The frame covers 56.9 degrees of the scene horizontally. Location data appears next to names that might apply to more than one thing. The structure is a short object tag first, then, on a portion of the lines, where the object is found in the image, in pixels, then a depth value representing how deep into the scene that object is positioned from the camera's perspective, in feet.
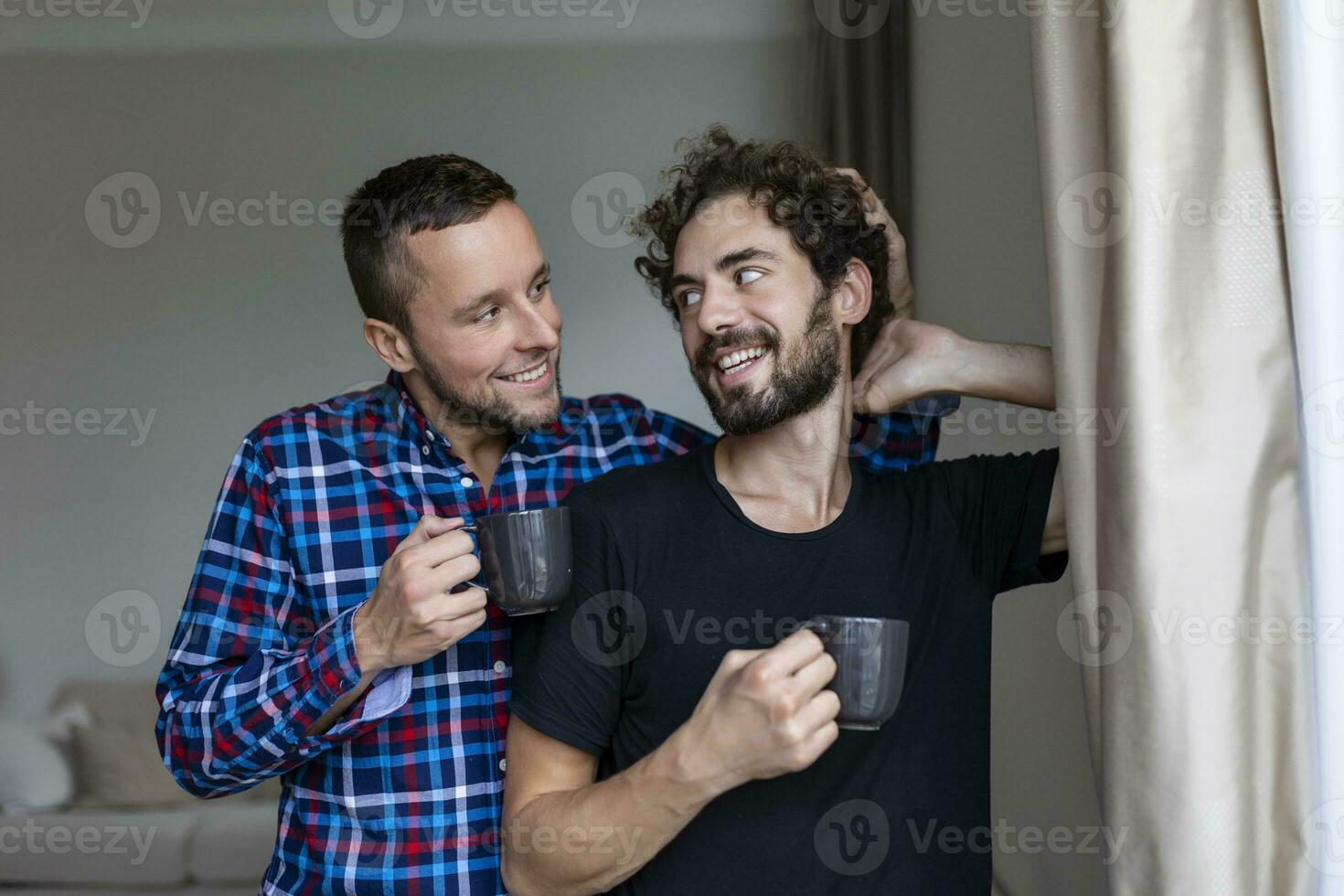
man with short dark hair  4.82
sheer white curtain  3.57
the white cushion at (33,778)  13.51
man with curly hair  4.26
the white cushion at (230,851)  12.18
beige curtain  3.69
